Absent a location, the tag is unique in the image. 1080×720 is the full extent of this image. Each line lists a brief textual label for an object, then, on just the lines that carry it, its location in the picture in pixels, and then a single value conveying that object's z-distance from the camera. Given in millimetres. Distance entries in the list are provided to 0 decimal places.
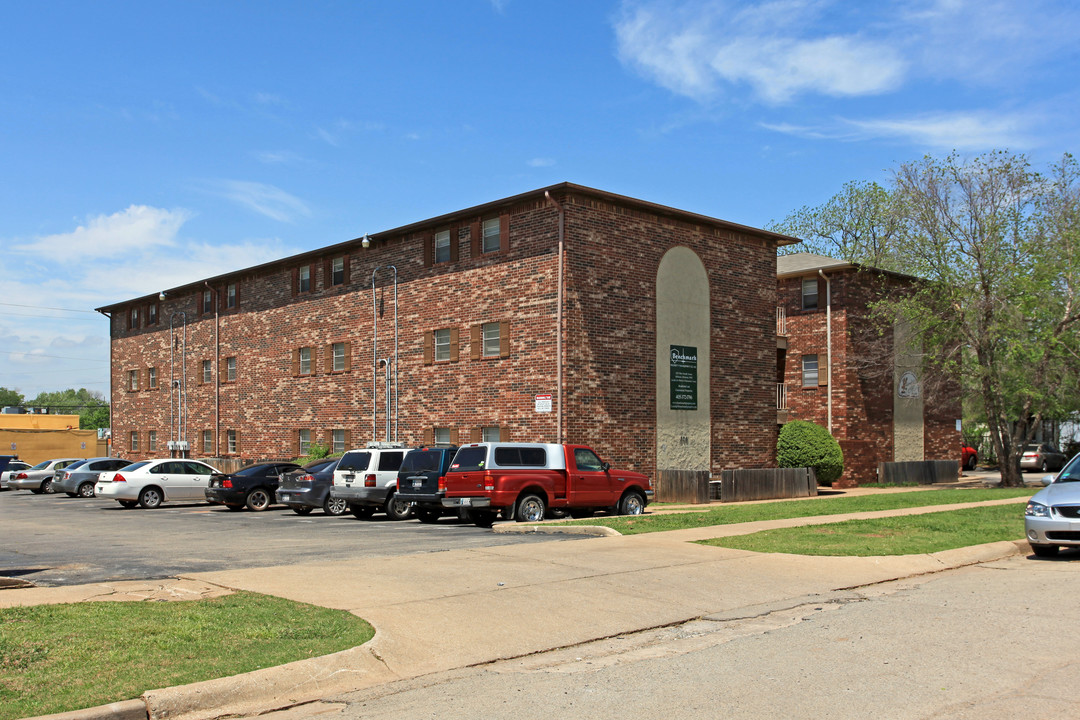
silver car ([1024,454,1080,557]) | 13148
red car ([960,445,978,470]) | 47719
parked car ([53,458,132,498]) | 34250
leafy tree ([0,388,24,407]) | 174375
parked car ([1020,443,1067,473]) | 48000
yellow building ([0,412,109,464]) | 56594
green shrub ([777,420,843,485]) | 32062
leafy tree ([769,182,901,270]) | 59625
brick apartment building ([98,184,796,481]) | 26719
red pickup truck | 19750
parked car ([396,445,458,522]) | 20844
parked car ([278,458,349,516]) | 24016
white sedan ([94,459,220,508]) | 27500
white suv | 22484
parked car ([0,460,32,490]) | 41569
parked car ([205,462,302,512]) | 26125
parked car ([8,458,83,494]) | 39156
